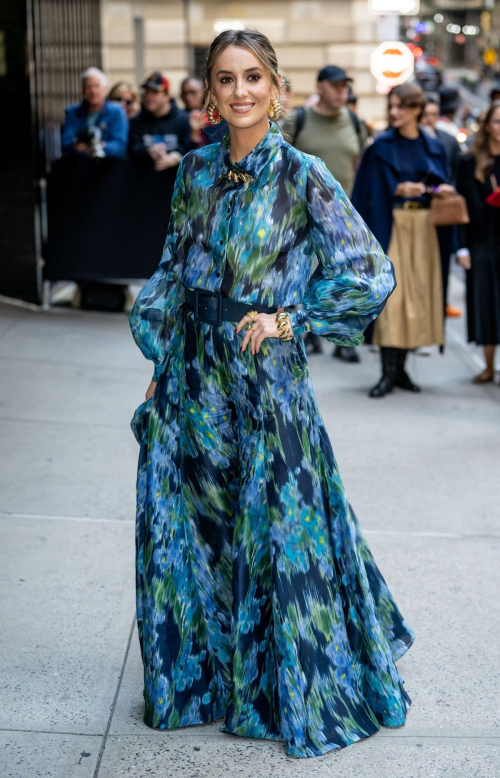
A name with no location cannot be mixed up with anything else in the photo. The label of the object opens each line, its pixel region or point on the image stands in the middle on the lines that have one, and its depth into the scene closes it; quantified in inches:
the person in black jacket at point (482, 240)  302.8
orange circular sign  778.2
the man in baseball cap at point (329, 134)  337.1
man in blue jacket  374.0
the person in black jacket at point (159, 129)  374.6
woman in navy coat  283.9
